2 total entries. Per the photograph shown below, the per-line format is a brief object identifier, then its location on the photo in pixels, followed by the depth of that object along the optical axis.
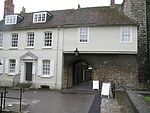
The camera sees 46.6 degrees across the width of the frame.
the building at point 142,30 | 19.00
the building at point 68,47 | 16.17
